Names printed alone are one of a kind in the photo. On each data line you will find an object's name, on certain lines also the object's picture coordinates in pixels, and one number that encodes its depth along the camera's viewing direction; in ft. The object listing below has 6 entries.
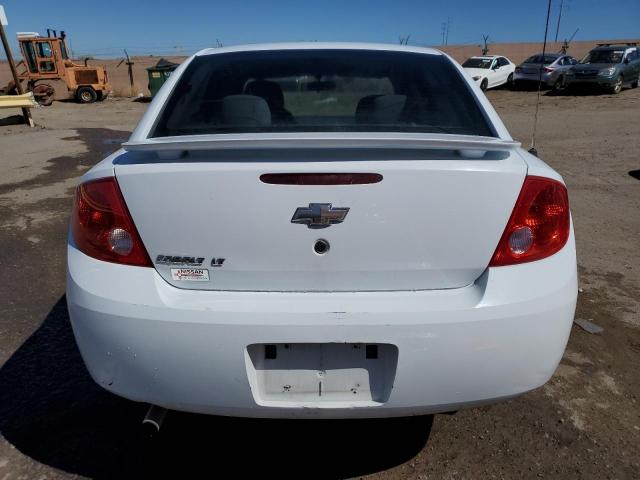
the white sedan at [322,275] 5.52
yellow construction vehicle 72.69
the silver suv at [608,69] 63.72
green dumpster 75.82
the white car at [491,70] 72.95
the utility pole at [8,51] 43.62
